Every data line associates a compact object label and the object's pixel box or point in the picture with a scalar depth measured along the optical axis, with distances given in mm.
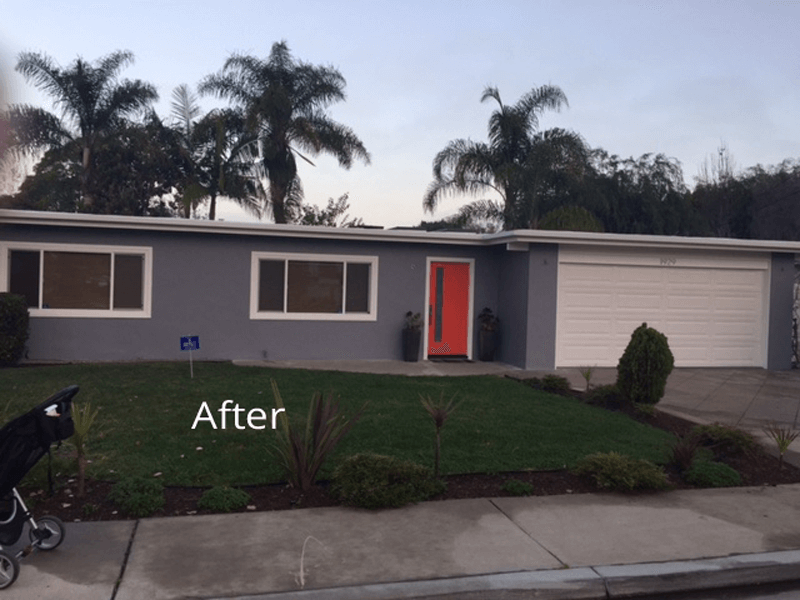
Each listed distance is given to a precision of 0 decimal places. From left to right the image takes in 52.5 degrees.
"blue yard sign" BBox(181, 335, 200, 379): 11891
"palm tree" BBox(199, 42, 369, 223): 25562
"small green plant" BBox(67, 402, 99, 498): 6238
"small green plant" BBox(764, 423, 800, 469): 7742
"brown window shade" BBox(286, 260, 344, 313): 15672
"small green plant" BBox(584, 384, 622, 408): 10844
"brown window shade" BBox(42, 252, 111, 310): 14633
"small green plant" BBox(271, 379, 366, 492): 6621
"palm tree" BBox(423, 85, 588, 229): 25750
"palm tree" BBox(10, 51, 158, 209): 26062
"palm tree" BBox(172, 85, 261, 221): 25984
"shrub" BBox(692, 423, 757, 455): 8242
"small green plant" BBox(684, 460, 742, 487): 7281
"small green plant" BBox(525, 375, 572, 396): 12148
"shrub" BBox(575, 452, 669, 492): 6926
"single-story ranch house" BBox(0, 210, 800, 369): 14672
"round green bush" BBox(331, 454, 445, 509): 6344
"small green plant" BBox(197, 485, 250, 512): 6230
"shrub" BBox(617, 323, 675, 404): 10367
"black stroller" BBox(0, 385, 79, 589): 4871
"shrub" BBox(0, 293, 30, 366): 13516
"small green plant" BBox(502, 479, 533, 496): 6809
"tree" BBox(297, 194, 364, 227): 27500
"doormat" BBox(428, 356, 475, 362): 16328
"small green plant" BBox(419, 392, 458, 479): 6871
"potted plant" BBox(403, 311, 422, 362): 15758
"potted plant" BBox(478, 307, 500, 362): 16234
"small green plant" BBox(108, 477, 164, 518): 6086
